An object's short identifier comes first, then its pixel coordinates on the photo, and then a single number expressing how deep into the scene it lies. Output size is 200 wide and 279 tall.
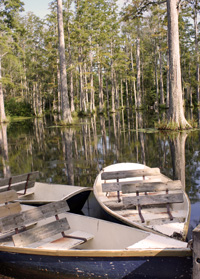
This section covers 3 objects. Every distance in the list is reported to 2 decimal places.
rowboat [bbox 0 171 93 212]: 6.93
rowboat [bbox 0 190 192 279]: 3.67
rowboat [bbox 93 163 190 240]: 5.03
